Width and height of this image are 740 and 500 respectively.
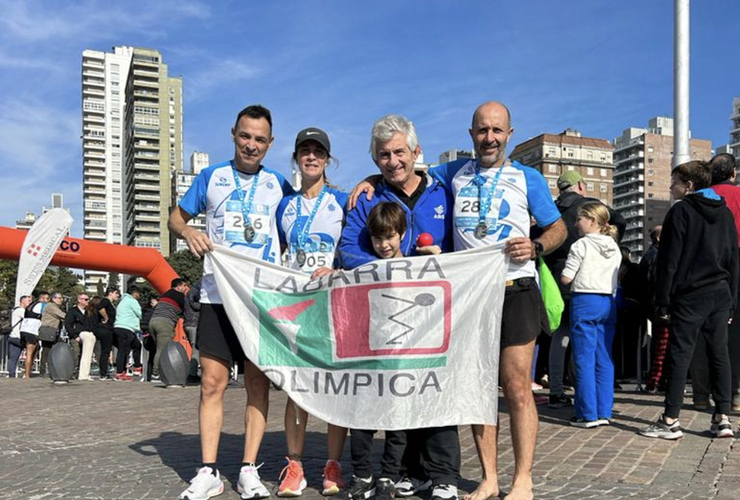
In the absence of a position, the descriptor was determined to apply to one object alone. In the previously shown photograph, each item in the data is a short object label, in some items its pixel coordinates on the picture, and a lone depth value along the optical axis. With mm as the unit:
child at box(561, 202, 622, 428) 7000
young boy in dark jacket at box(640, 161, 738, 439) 6277
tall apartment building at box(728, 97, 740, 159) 144150
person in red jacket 7281
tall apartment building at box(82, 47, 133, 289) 176875
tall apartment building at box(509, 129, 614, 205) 136250
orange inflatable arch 19500
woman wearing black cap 4719
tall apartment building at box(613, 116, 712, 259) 155625
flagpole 12203
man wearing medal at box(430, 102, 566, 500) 4285
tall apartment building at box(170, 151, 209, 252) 159875
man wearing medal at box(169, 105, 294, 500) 4750
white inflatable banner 19047
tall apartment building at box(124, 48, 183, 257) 153750
